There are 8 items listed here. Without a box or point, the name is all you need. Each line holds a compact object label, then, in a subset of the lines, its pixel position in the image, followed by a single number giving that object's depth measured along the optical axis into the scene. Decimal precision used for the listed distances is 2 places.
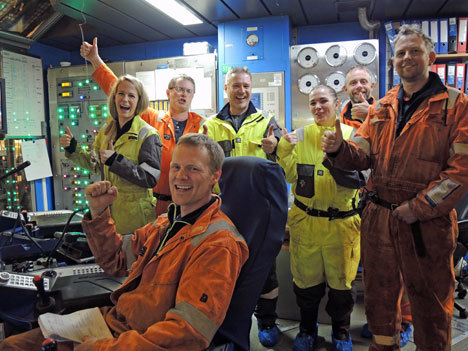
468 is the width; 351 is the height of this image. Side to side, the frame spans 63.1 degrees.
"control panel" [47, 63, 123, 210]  5.25
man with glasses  2.89
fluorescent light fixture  4.04
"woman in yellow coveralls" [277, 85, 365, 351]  2.27
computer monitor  2.54
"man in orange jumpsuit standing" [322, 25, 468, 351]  1.72
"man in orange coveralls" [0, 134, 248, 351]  1.12
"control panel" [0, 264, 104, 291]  1.66
